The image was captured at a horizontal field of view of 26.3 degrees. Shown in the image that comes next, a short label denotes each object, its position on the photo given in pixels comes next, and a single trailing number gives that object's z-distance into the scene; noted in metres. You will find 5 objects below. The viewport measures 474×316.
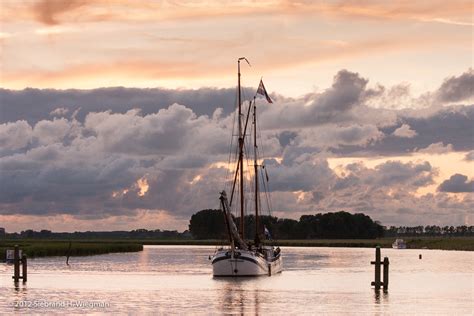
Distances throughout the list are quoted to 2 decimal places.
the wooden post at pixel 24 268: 75.56
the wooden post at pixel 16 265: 75.19
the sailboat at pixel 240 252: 86.50
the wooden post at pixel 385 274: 68.38
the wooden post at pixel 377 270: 66.88
